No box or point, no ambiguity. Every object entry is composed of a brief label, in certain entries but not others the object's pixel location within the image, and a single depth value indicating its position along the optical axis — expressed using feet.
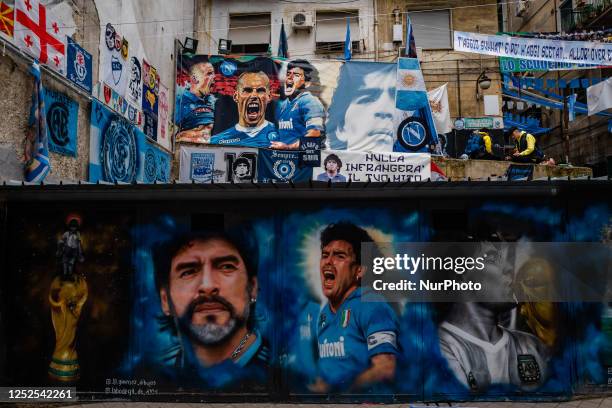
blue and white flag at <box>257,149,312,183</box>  46.80
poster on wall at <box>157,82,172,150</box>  42.96
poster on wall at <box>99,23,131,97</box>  31.91
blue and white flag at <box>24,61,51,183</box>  24.17
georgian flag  23.68
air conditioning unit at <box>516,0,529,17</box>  72.66
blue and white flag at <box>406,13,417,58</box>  48.88
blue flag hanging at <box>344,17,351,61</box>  52.30
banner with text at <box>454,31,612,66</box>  38.63
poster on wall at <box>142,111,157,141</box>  39.14
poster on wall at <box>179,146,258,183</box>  46.73
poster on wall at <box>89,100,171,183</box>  30.86
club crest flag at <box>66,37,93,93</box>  28.17
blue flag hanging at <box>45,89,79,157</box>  26.30
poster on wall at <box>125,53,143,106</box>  35.81
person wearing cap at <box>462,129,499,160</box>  51.19
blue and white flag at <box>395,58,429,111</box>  46.44
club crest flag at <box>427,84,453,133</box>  54.39
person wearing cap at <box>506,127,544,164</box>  48.47
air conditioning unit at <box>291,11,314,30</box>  57.88
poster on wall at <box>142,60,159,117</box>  38.91
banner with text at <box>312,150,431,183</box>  43.62
